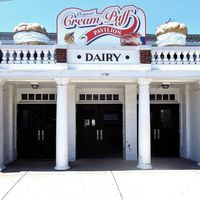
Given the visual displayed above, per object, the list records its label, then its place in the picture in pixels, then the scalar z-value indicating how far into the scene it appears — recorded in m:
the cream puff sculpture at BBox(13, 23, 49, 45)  10.99
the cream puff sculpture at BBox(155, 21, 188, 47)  11.03
